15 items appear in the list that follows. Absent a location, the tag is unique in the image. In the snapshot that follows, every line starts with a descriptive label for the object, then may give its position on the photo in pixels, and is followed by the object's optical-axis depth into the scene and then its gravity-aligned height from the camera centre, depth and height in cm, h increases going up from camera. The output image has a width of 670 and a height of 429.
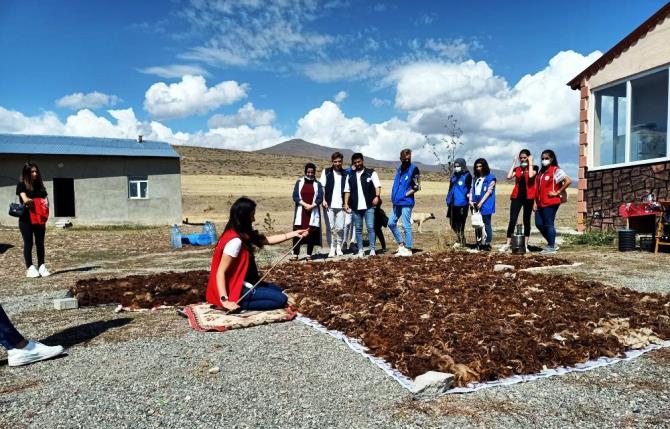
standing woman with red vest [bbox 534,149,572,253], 952 +3
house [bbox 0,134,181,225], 2367 +90
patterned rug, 517 -125
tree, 1758 +94
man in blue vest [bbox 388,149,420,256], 988 +2
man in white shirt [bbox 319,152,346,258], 987 +7
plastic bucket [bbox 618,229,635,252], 1014 -93
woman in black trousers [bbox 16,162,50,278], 852 -7
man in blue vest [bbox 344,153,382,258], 980 +8
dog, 1758 -81
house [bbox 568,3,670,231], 1191 +166
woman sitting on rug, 531 -74
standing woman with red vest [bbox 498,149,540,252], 1007 +11
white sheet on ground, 361 -131
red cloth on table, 1046 -37
